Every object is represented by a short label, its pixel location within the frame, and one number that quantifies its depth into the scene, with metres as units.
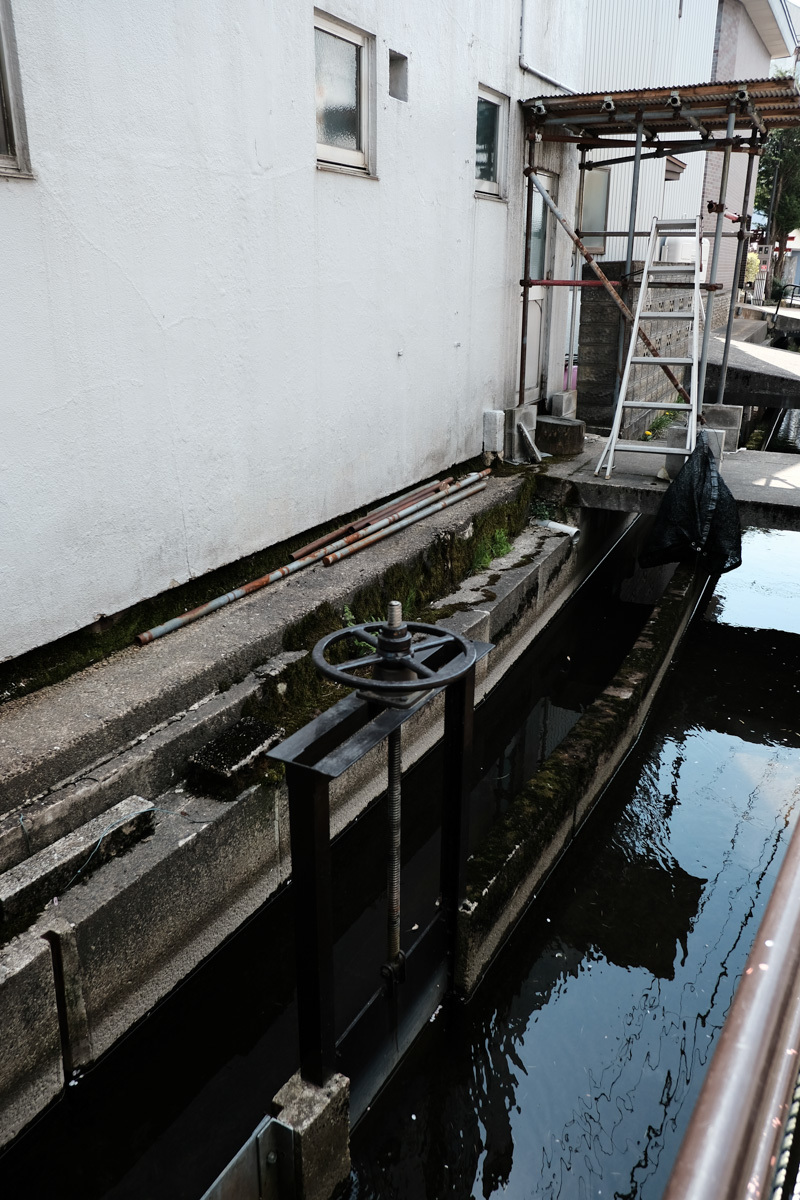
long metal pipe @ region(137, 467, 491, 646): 5.18
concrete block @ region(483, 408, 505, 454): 9.41
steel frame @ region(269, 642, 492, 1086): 2.83
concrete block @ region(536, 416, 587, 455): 9.95
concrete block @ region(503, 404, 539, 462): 9.63
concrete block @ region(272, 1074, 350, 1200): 3.03
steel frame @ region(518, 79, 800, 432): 8.22
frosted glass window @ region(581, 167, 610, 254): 12.58
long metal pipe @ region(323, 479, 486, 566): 6.54
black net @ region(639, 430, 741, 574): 7.82
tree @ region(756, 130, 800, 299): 34.91
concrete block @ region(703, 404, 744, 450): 9.41
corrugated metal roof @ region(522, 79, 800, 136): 8.09
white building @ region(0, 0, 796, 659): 4.16
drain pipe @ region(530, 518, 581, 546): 8.68
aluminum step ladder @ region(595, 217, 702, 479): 8.37
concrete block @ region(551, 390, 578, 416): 10.73
